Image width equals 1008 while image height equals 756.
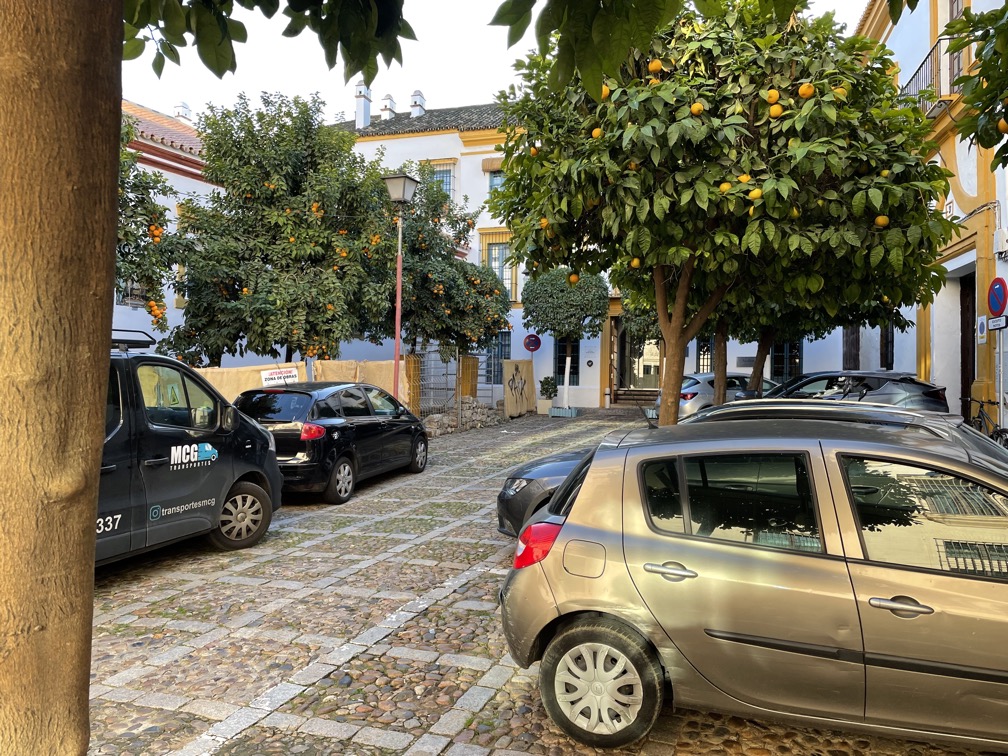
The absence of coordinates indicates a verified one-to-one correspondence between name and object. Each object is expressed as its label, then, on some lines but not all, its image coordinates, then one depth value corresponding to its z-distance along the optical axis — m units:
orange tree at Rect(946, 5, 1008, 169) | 4.66
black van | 5.84
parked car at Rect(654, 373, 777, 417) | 18.47
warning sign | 12.80
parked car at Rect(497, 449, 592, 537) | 6.50
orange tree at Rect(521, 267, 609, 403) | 25.59
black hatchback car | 9.34
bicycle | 10.00
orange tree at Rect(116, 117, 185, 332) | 11.27
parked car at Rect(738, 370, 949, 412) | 11.62
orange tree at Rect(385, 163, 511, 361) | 18.70
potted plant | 27.09
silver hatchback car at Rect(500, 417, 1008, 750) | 2.93
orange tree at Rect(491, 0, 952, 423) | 6.14
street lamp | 13.16
